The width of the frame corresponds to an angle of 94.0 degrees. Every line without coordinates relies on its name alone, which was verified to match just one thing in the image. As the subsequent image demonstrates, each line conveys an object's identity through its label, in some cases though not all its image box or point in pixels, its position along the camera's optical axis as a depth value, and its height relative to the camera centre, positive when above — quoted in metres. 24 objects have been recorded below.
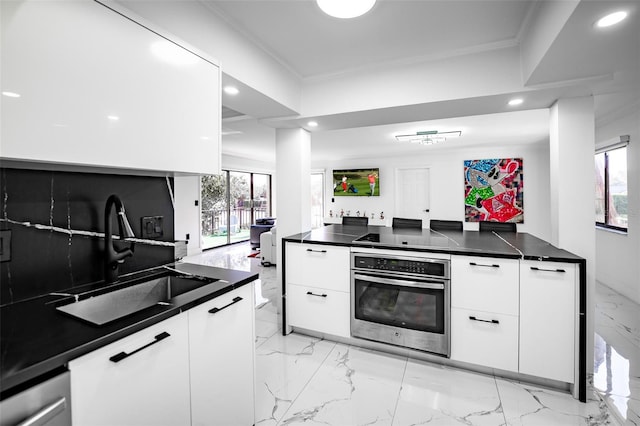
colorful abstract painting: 6.50 +0.50
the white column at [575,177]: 2.31 +0.28
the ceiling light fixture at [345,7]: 1.56 +1.10
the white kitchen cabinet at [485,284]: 2.03 -0.50
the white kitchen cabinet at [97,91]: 0.93 +0.47
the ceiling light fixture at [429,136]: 5.05 +1.34
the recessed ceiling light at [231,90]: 2.31 +0.98
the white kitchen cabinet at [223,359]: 1.25 -0.67
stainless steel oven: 2.22 -0.69
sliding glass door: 7.36 +0.21
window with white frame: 3.88 +0.36
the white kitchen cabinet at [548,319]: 1.90 -0.70
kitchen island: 1.91 -0.62
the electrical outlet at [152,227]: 1.71 -0.08
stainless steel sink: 1.27 -0.40
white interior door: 7.42 +0.49
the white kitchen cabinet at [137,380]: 0.87 -0.55
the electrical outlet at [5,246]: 1.16 -0.12
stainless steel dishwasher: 0.70 -0.48
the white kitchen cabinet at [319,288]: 2.54 -0.66
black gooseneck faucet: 1.44 -0.11
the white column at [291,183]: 3.35 +0.34
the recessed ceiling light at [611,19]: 1.38 +0.91
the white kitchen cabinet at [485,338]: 2.04 -0.89
